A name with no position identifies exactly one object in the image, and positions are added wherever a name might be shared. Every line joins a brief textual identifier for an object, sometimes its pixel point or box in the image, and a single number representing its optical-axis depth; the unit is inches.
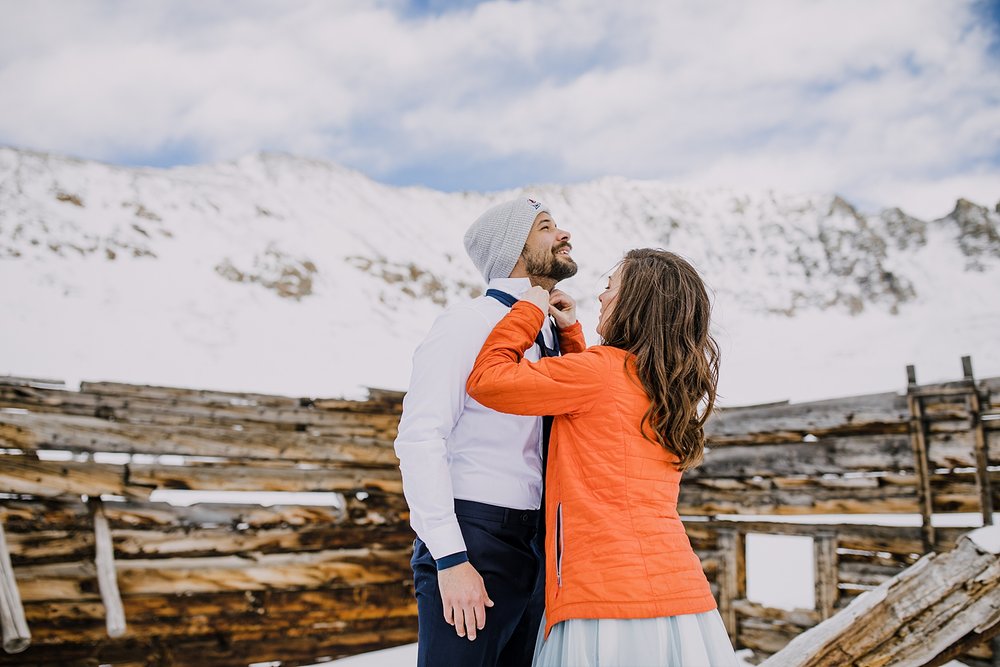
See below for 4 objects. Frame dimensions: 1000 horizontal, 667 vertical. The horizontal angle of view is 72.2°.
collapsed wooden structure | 197.8
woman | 69.2
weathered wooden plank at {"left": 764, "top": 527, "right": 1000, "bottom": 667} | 114.8
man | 76.4
